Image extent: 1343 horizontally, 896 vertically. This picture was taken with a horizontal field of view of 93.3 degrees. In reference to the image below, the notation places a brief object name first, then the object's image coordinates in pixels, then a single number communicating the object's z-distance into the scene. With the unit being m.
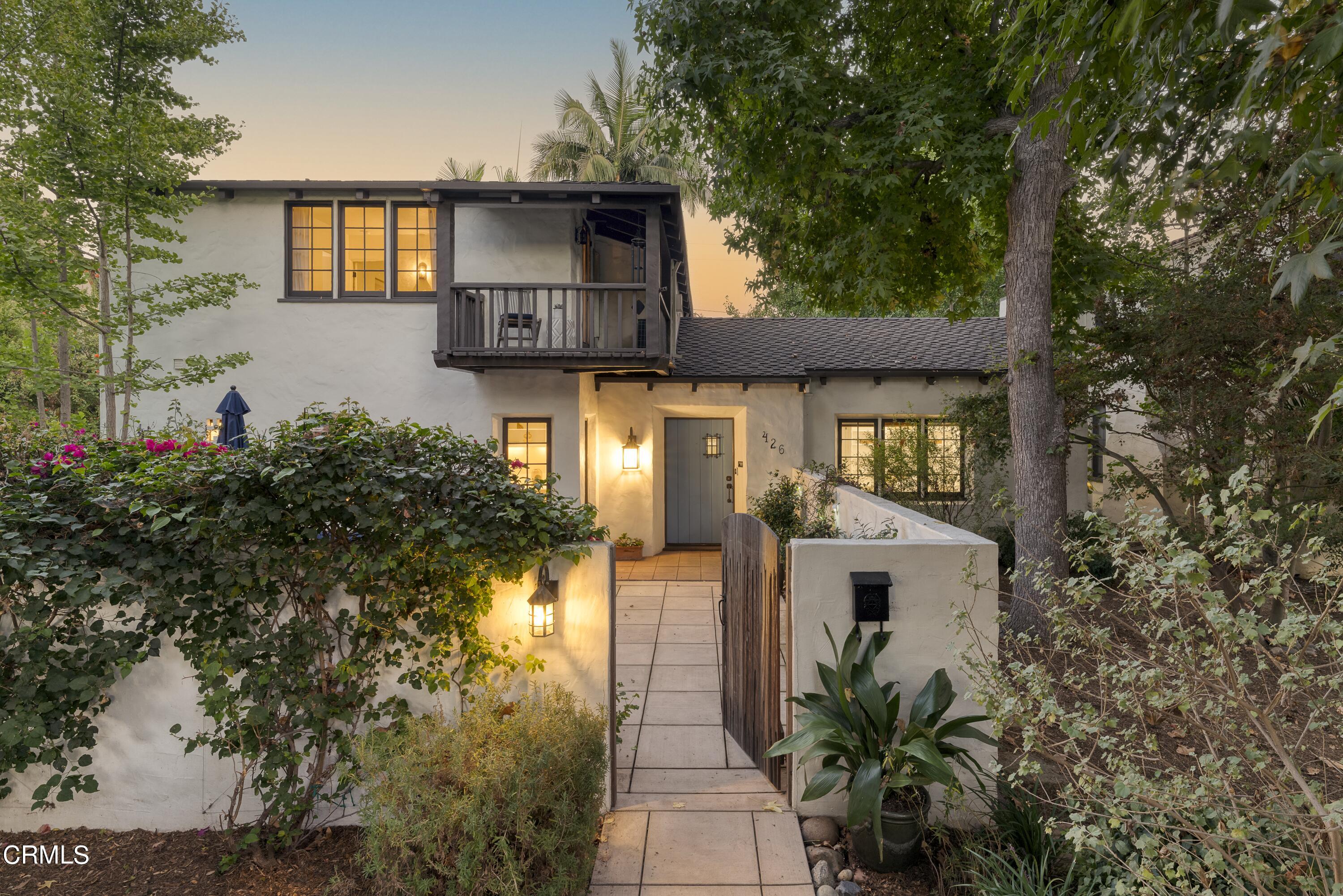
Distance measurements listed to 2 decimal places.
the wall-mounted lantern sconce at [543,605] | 3.29
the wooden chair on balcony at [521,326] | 7.57
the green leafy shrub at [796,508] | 7.16
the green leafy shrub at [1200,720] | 1.95
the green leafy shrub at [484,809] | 2.54
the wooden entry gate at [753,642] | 3.66
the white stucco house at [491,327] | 7.71
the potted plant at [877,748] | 2.90
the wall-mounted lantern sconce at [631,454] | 9.87
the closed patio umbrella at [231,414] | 6.46
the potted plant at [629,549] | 9.86
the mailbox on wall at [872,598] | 3.25
